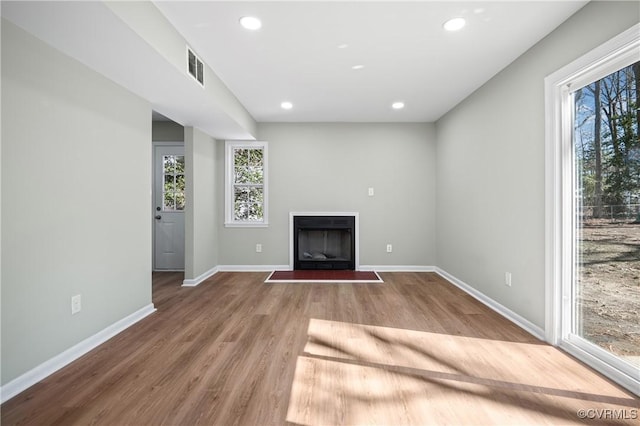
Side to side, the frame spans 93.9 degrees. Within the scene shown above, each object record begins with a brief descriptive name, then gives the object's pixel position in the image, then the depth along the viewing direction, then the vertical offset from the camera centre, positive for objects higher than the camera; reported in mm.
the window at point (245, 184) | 4914 +468
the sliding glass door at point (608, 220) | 1816 -42
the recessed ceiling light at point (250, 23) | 2119 +1377
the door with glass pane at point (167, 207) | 4941 +86
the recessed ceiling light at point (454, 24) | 2148 +1388
